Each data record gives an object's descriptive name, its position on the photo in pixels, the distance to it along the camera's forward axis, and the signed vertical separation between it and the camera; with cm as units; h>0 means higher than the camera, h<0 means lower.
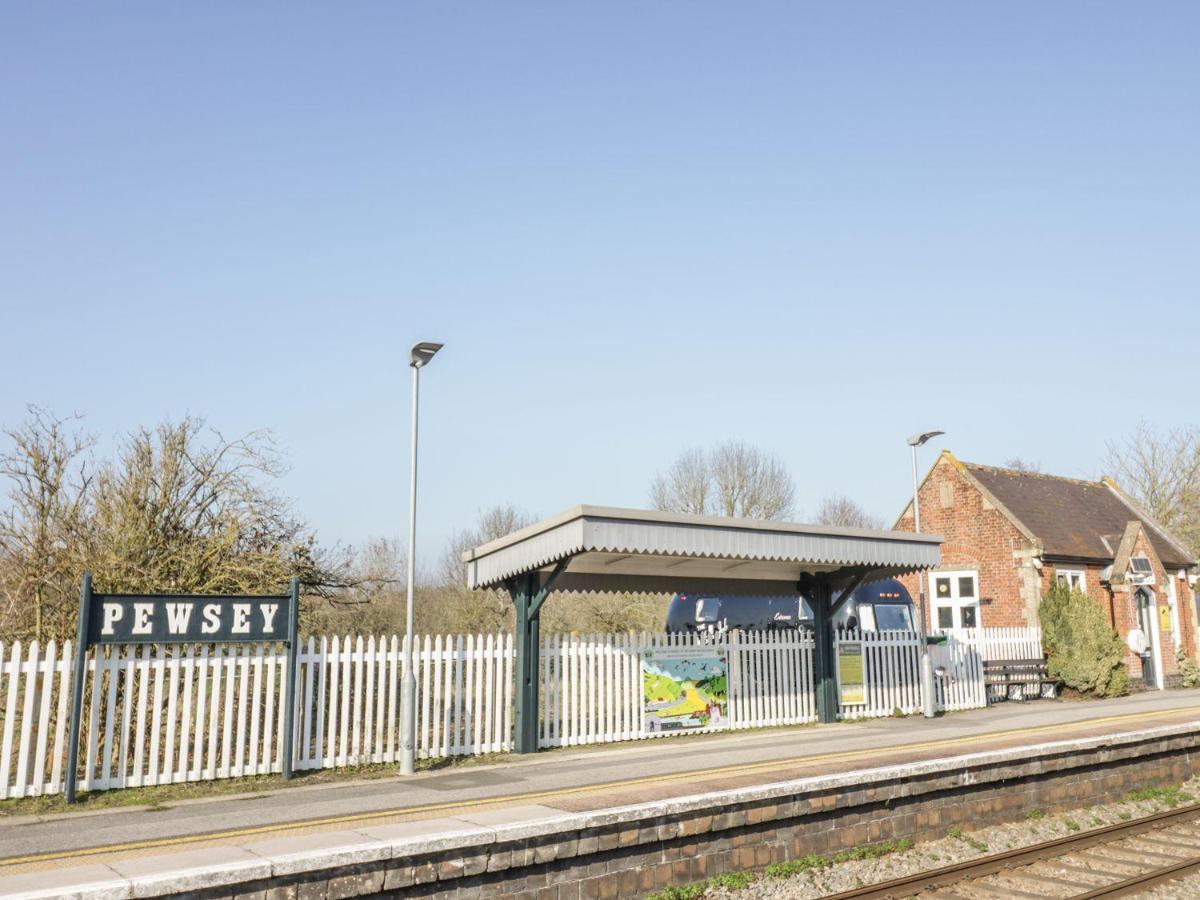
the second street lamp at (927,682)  2012 -153
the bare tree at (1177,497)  4422 +497
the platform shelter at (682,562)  1438 +83
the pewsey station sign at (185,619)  1129 -4
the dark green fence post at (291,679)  1256 -82
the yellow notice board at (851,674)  1925 -130
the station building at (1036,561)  2789 +135
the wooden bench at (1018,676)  2317 -167
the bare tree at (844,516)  8012 +770
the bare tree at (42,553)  1415 +96
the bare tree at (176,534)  1481 +131
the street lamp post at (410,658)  1328 -62
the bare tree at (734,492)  5056 +622
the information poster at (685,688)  1662 -134
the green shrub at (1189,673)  2888 -200
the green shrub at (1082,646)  2416 -101
